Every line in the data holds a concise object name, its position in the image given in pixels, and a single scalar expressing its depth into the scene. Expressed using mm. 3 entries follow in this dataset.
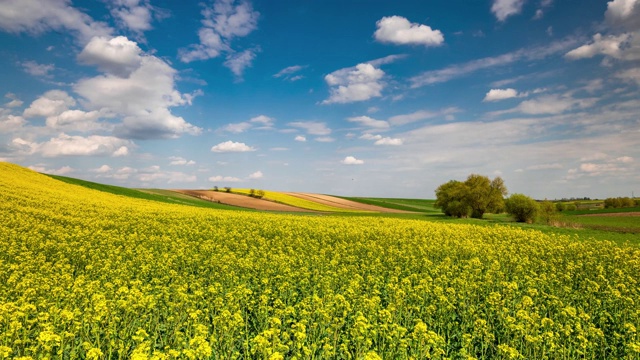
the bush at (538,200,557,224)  55422
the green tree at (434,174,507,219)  65375
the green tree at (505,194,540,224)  56312
